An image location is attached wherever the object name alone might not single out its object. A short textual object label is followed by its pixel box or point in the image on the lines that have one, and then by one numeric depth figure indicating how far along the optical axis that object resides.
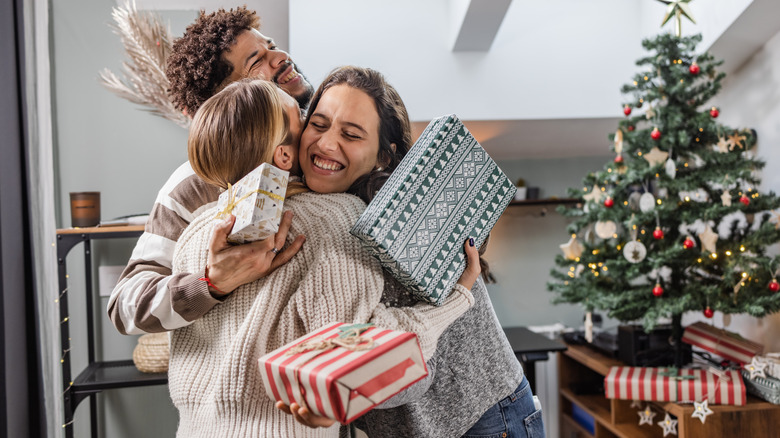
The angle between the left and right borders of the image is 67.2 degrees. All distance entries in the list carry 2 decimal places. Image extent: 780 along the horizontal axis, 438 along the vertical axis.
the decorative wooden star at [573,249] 3.06
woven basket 2.49
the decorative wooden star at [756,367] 2.61
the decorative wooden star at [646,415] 2.99
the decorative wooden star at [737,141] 2.72
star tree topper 2.83
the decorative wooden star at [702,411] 2.57
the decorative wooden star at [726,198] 2.65
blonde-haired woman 0.92
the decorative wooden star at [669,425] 2.75
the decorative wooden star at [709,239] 2.67
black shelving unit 2.46
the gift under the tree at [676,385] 2.62
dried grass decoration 2.64
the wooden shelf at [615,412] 2.58
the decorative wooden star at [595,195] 3.01
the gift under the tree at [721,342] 2.74
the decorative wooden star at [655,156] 2.80
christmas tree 2.65
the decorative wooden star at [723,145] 2.71
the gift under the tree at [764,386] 2.57
